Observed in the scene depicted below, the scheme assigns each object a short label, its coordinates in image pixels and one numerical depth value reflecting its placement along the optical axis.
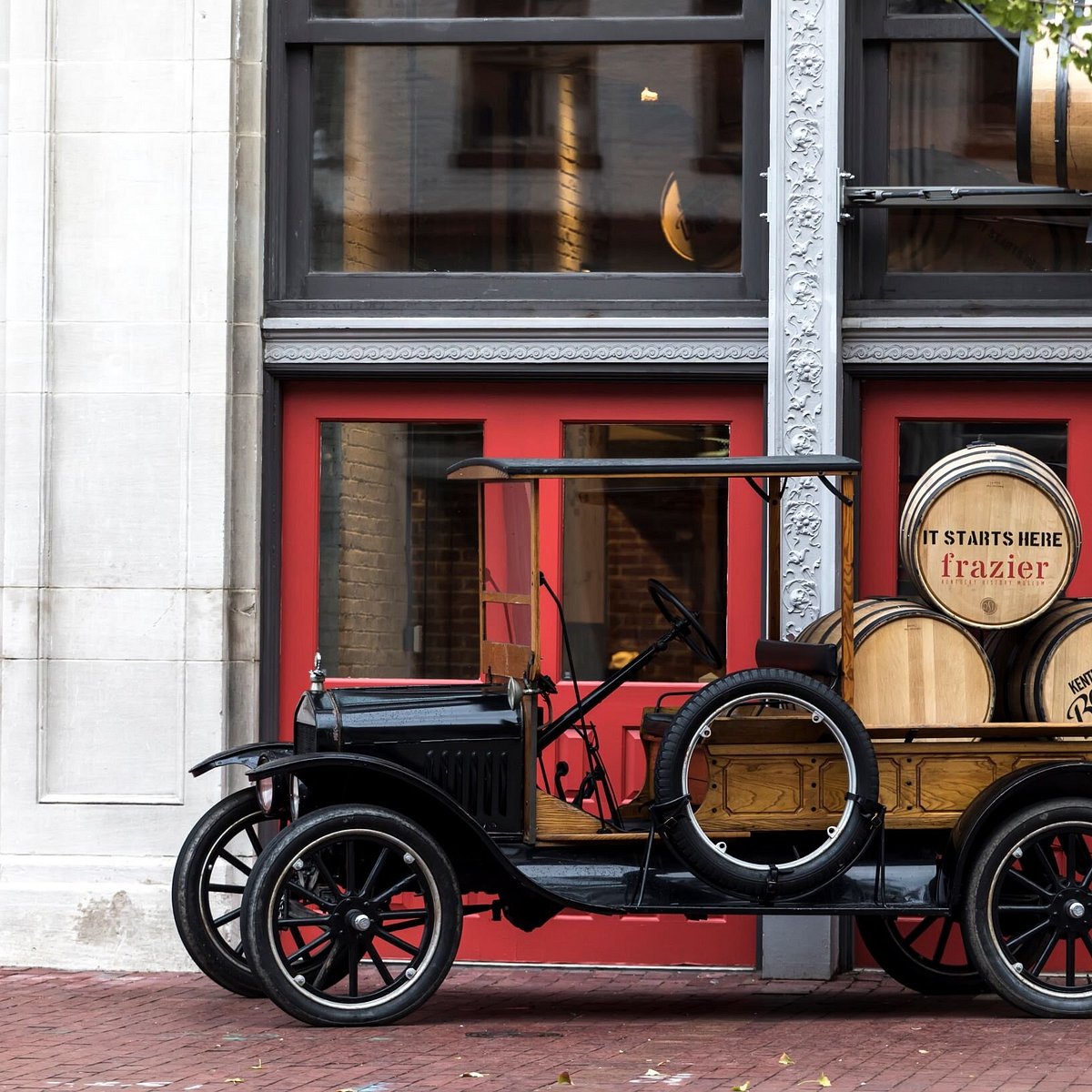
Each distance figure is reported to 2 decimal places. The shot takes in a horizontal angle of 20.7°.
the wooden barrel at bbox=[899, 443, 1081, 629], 11.61
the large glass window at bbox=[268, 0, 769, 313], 14.34
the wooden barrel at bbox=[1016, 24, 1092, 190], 13.02
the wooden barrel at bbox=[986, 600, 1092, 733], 11.53
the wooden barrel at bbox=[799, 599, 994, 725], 11.48
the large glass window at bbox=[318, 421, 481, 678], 14.34
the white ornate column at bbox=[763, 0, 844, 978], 13.61
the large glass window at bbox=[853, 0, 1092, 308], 14.11
